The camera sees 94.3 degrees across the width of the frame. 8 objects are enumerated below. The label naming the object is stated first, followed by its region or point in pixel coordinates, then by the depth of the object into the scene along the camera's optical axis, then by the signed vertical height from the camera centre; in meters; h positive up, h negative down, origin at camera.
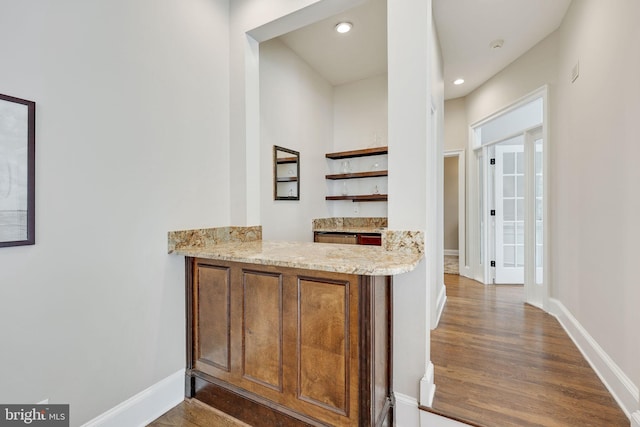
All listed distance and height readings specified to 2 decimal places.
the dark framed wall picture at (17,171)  1.22 +0.19
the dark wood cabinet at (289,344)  1.37 -0.68
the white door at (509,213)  4.12 +0.02
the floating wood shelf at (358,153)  3.67 +0.80
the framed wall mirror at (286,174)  3.08 +0.44
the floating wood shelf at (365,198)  3.69 +0.22
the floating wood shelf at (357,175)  3.70 +0.52
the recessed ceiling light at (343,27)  2.78 +1.79
